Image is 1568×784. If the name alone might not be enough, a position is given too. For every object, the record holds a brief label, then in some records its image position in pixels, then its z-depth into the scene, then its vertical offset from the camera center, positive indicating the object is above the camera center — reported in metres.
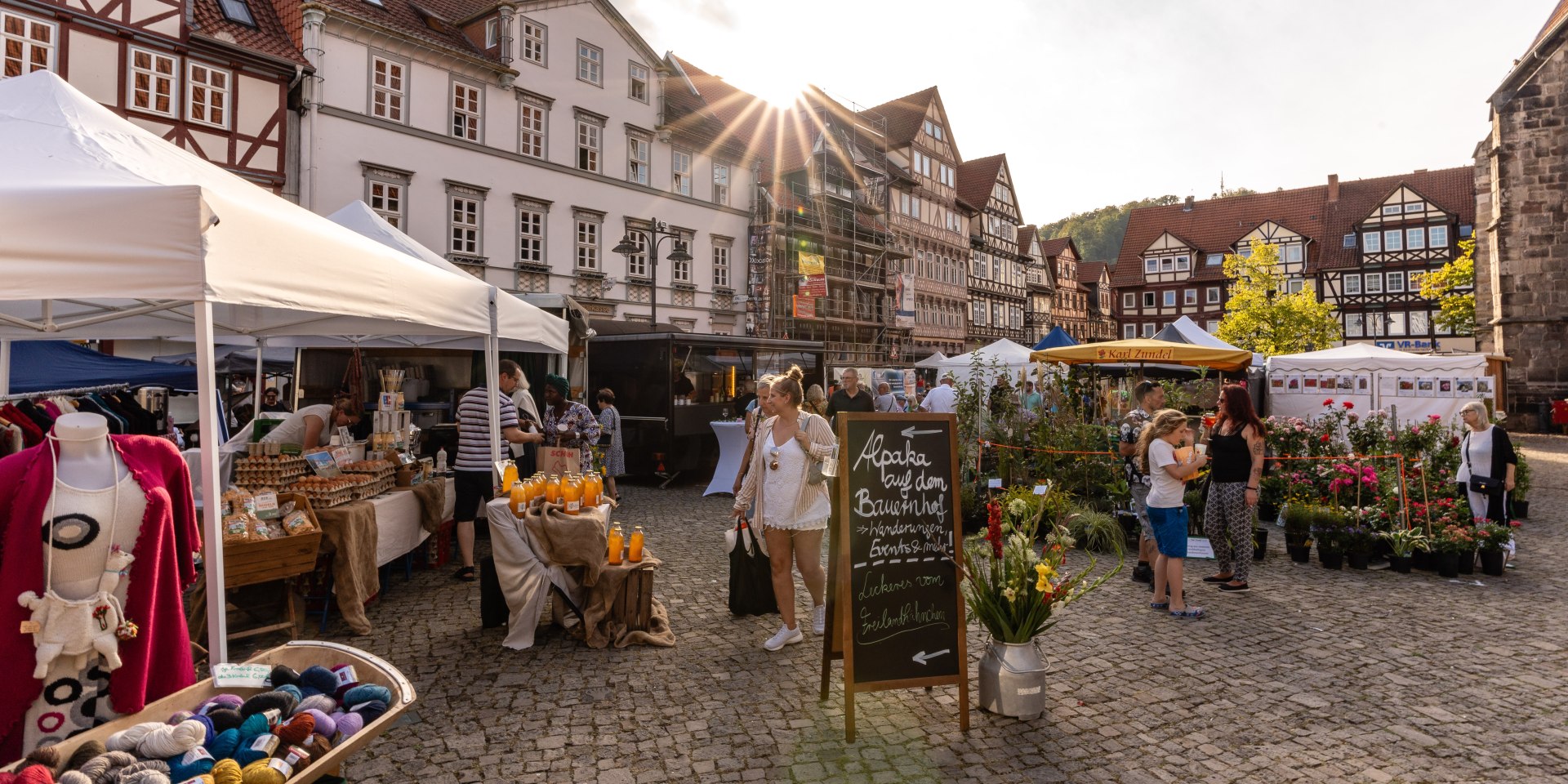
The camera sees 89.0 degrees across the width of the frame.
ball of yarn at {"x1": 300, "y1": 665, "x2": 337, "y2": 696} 2.57 -0.88
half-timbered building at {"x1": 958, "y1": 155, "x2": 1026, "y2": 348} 48.97 +9.70
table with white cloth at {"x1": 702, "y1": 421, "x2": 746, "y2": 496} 11.70 -0.69
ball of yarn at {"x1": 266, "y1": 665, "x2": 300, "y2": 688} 2.62 -0.87
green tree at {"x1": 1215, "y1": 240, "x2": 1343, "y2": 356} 36.69 +4.14
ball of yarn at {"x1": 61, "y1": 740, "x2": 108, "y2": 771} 2.10 -0.91
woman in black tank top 6.36 -0.55
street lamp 17.59 +3.62
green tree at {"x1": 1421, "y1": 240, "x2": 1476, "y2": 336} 33.66 +4.89
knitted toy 2.62 -0.71
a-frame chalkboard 3.93 -0.76
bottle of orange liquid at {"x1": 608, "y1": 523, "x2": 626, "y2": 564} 5.32 -0.91
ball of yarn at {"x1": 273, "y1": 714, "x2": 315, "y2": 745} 2.25 -0.90
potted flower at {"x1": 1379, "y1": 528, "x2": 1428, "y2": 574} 7.30 -1.32
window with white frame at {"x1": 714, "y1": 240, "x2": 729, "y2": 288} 29.43 +5.30
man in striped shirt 6.59 -0.46
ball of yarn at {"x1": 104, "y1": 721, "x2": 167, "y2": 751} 2.19 -0.90
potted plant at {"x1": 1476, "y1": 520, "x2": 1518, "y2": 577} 7.18 -1.31
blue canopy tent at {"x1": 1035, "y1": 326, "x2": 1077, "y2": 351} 16.61 +1.37
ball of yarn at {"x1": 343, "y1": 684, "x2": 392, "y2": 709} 2.51 -0.89
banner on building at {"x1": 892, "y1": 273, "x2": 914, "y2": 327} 38.41 +5.27
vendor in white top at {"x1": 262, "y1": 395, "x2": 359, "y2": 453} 6.50 -0.12
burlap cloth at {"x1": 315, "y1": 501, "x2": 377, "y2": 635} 5.24 -0.97
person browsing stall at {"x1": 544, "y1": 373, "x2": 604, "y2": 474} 8.52 -0.14
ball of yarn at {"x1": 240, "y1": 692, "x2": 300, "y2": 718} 2.41 -0.89
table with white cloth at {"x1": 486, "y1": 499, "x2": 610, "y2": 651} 5.07 -1.05
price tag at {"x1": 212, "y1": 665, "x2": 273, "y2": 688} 2.56 -0.86
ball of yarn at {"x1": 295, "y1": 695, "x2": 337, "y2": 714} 2.41 -0.89
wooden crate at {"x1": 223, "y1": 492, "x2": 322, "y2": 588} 4.62 -0.88
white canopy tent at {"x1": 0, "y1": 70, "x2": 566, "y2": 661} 3.07 +0.77
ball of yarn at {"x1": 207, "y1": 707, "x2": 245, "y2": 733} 2.33 -0.90
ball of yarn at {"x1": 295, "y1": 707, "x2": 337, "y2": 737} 2.32 -0.91
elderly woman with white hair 8.20 -0.68
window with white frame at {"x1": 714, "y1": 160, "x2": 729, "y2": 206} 29.45 +8.34
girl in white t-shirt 5.75 -0.62
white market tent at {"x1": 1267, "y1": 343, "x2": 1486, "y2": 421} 15.86 +0.61
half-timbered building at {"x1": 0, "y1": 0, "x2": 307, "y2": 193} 15.45 +7.26
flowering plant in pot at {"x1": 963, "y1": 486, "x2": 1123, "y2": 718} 4.11 -1.06
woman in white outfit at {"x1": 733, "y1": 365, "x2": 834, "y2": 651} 4.87 -0.49
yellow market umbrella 11.68 +0.74
